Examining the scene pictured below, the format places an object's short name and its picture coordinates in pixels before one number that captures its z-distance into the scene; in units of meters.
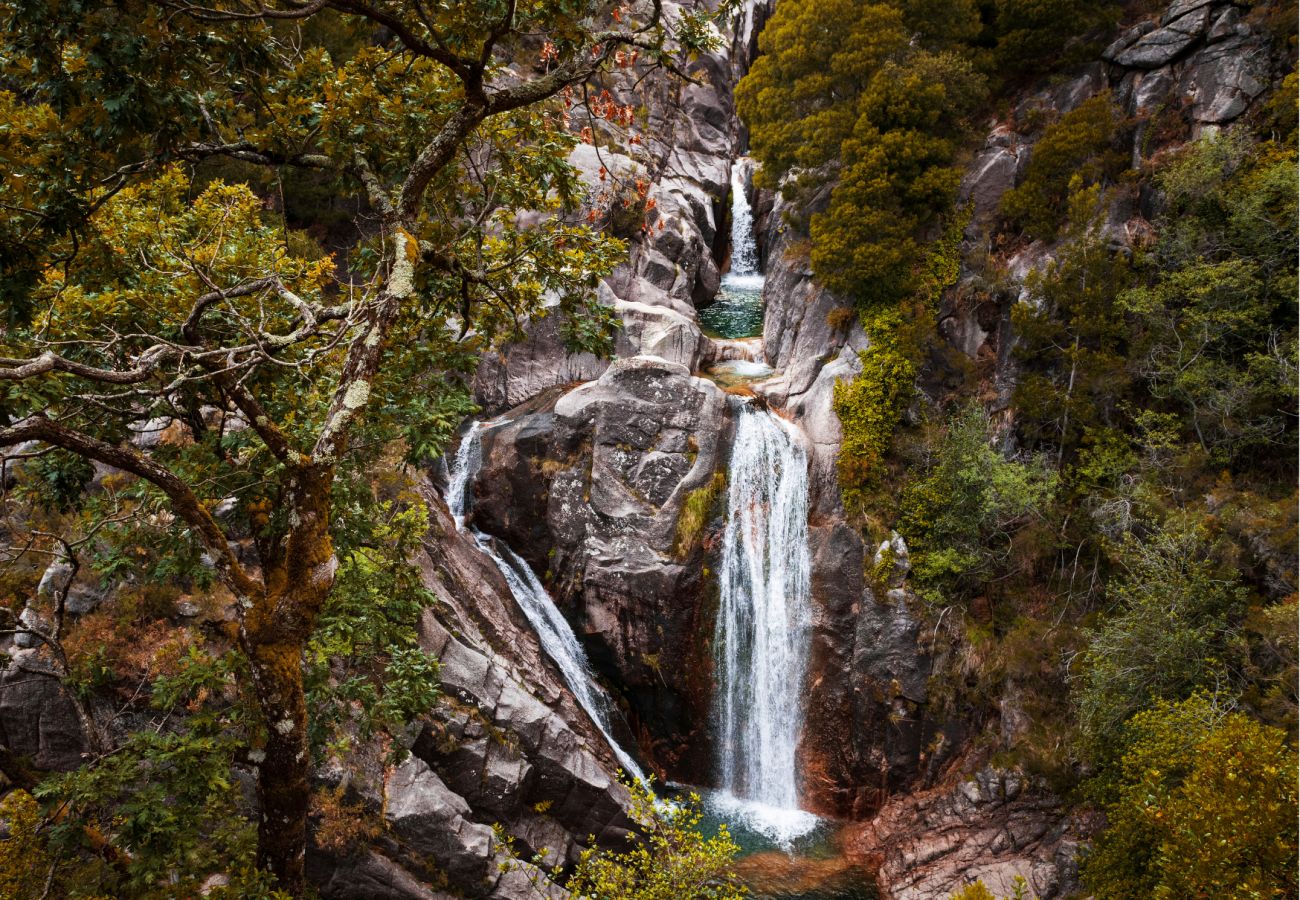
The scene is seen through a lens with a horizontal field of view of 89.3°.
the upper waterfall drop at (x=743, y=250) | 29.30
